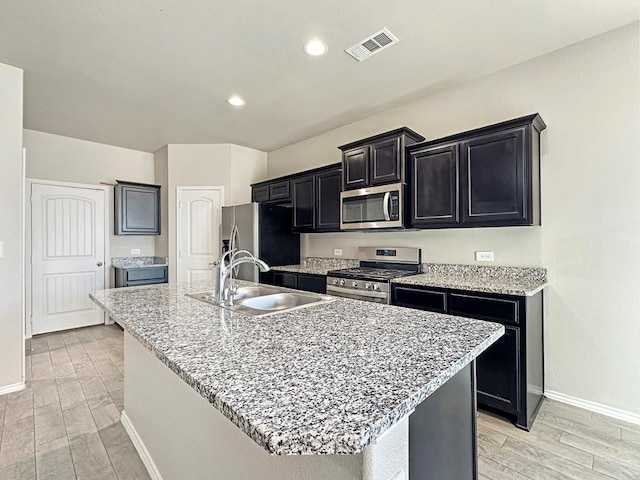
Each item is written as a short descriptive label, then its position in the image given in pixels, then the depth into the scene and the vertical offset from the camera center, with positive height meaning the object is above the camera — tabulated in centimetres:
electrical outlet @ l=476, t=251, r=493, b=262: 280 -14
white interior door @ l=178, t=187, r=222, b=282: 477 +18
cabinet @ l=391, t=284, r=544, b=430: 212 -78
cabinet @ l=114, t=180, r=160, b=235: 473 +51
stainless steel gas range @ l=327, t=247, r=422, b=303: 284 -31
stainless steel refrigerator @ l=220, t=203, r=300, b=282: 406 +10
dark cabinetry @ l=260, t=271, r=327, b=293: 344 -45
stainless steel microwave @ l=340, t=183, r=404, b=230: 299 +33
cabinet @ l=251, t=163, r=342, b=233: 369 +57
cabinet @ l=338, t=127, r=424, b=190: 298 +80
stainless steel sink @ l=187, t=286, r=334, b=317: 189 -34
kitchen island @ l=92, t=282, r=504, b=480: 62 -33
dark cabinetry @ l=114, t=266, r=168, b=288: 442 -47
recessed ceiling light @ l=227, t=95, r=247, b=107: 333 +149
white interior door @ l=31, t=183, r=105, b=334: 420 -16
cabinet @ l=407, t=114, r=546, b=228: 234 +50
